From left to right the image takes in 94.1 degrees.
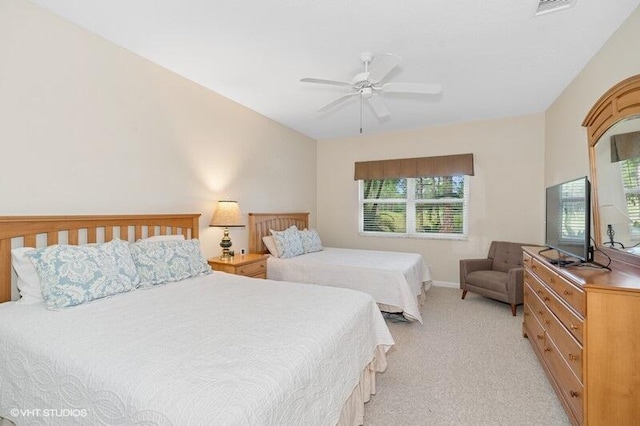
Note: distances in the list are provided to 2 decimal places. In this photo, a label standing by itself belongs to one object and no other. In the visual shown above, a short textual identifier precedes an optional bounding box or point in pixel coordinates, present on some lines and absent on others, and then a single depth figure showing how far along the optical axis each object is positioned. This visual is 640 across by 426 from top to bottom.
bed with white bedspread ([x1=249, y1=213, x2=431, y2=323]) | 3.29
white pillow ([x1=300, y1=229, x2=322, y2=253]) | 4.39
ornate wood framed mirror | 1.96
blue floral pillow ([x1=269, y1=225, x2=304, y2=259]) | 3.99
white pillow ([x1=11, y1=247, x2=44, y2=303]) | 1.88
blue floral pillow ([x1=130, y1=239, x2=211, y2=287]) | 2.33
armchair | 3.58
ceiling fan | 2.38
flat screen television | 2.05
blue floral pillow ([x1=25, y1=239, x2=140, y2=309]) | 1.79
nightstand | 3.25
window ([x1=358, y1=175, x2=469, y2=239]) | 4.89
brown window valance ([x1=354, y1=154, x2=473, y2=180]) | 4.71
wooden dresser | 1.50
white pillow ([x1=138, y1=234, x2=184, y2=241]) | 2.65
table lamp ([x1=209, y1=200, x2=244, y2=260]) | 3.34
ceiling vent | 2.01
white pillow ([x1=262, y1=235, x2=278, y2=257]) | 4.04
